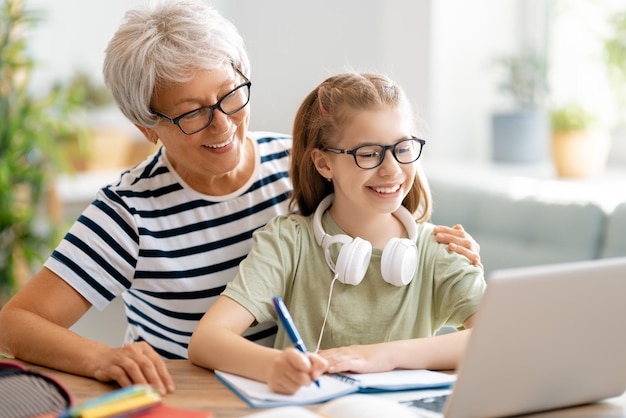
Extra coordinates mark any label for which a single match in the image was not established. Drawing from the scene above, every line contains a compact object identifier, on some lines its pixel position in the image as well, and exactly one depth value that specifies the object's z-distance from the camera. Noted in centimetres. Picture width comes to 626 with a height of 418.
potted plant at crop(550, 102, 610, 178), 418
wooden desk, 221
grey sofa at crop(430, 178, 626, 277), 344
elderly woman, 264
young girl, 248
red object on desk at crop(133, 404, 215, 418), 214
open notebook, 221
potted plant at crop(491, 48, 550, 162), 464
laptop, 203
